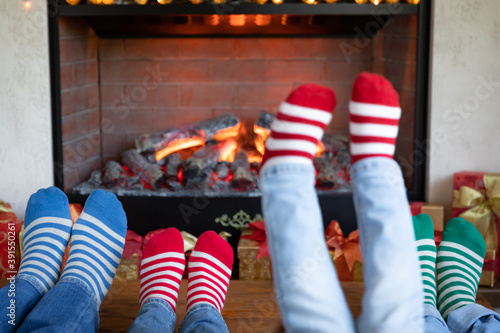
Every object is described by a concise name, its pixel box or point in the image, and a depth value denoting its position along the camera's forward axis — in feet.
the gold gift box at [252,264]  5.73
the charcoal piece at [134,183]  6.22
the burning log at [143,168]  6.25
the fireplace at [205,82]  6.06
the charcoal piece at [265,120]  6.65
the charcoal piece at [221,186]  6.18
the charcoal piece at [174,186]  6.21
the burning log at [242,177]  6.15
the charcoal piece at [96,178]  6.36
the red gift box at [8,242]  5.65
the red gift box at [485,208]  5.84
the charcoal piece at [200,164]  6.20
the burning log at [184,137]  6.64
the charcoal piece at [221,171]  6.28
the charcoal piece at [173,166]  6.32
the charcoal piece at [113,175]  6.30
